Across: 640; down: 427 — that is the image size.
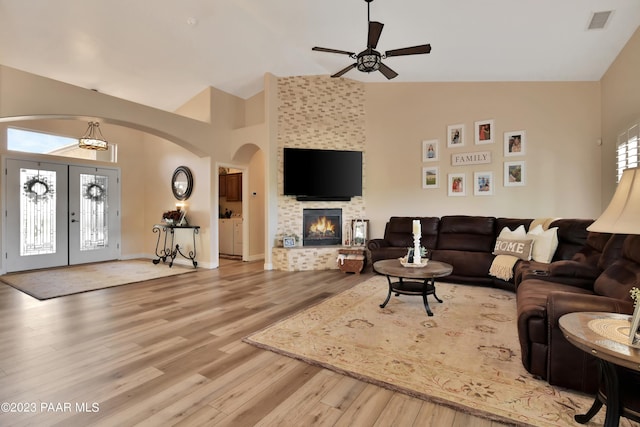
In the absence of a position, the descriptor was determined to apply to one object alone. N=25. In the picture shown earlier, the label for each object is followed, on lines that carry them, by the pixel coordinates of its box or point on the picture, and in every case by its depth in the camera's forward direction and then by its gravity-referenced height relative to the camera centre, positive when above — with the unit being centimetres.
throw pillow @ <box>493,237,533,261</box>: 409 -50
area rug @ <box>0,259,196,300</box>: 440 -110
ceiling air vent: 330 +214
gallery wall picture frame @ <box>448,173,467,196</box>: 546 +50
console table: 620 -74
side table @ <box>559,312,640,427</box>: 121 -59
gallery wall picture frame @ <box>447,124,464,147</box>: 546 +138
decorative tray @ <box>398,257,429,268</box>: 351 -60
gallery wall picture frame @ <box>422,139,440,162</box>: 566 +115
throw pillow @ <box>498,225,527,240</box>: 434 -32
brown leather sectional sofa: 186 -60
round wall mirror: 648 +66
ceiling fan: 320 +177
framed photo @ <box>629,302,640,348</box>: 125 -50
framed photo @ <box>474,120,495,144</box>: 523 +139
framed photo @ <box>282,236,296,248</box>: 586 -57
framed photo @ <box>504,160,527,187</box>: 500 +63
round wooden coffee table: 319 -65
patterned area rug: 177 -111
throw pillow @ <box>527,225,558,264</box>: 394 -44
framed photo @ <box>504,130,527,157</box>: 500 +114
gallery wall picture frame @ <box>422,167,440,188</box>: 567 +65
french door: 573 -3
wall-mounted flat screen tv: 598 +77
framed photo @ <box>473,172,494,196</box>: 525 +49
